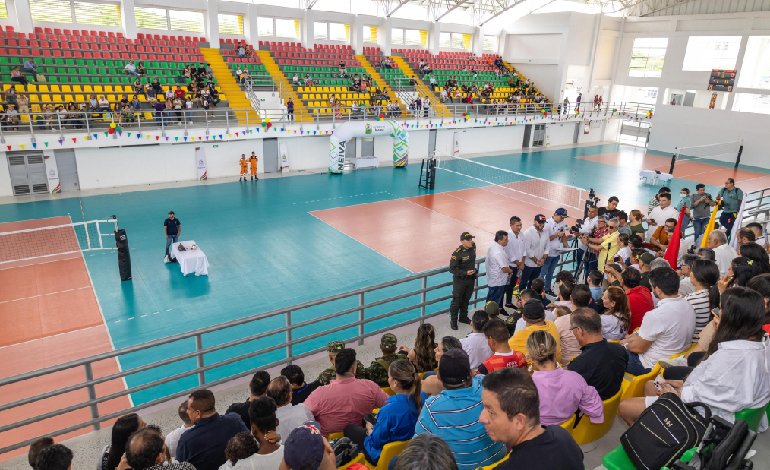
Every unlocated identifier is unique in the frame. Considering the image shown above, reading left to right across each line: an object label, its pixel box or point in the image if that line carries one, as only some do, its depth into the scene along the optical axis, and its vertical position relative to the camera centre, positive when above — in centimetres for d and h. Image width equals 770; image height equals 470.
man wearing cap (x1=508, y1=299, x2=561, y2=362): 527 -242
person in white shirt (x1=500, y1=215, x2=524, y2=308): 929 -296
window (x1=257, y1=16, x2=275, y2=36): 2969 +297
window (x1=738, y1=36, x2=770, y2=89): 2984 +184
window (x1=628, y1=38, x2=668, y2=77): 3572 +249
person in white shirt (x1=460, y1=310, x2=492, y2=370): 560 -282
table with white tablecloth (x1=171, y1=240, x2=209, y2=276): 1238 -442
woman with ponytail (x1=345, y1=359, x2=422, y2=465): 398 -254
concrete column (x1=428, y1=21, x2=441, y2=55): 3531 +323
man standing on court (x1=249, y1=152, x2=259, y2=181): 2236 -376
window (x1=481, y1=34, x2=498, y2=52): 3912 +330
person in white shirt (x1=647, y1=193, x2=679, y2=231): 1084 -252
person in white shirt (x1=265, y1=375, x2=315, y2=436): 425 -275
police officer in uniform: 836 -311
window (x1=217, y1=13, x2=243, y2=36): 2845 +291
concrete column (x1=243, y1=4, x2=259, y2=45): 2814 +282
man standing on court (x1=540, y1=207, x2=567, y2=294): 1000 -281
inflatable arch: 2417 -251
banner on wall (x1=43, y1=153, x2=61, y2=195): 1914 -381
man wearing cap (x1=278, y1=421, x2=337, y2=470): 326 -235
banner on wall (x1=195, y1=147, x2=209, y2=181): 2228 -376
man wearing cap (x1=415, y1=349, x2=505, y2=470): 338 -218
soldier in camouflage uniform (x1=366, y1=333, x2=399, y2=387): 530 -290
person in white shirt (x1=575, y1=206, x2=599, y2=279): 1053 -311
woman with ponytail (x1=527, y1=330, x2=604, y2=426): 390 -225
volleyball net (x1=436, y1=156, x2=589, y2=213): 2101 -438
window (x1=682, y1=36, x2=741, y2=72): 3122 +263
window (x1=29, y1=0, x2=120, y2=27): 2352 +275
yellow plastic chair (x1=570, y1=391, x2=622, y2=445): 430 -287
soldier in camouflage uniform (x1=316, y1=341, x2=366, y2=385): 505 -292
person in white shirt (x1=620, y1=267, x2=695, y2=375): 514 -232
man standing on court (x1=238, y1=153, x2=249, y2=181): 2242 -388
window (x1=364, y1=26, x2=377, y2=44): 3359 +311
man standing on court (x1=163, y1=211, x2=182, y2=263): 1317 -391
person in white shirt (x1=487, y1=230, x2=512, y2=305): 866 -296
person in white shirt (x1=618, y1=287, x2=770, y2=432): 387 -202
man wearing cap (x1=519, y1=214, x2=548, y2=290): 955 -299
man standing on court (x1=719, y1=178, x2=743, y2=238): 1359 -274
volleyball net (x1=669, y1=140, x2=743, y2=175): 3084 -356
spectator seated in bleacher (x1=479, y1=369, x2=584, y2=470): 253 -171
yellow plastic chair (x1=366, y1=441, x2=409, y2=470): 387 -277
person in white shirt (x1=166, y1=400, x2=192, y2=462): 441 -310
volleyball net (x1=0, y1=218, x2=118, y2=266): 1369 -484
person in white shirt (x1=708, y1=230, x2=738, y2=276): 790 -245
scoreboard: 3070 +92
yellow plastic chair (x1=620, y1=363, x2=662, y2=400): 470 -268
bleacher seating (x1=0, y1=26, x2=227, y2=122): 2069 +48
